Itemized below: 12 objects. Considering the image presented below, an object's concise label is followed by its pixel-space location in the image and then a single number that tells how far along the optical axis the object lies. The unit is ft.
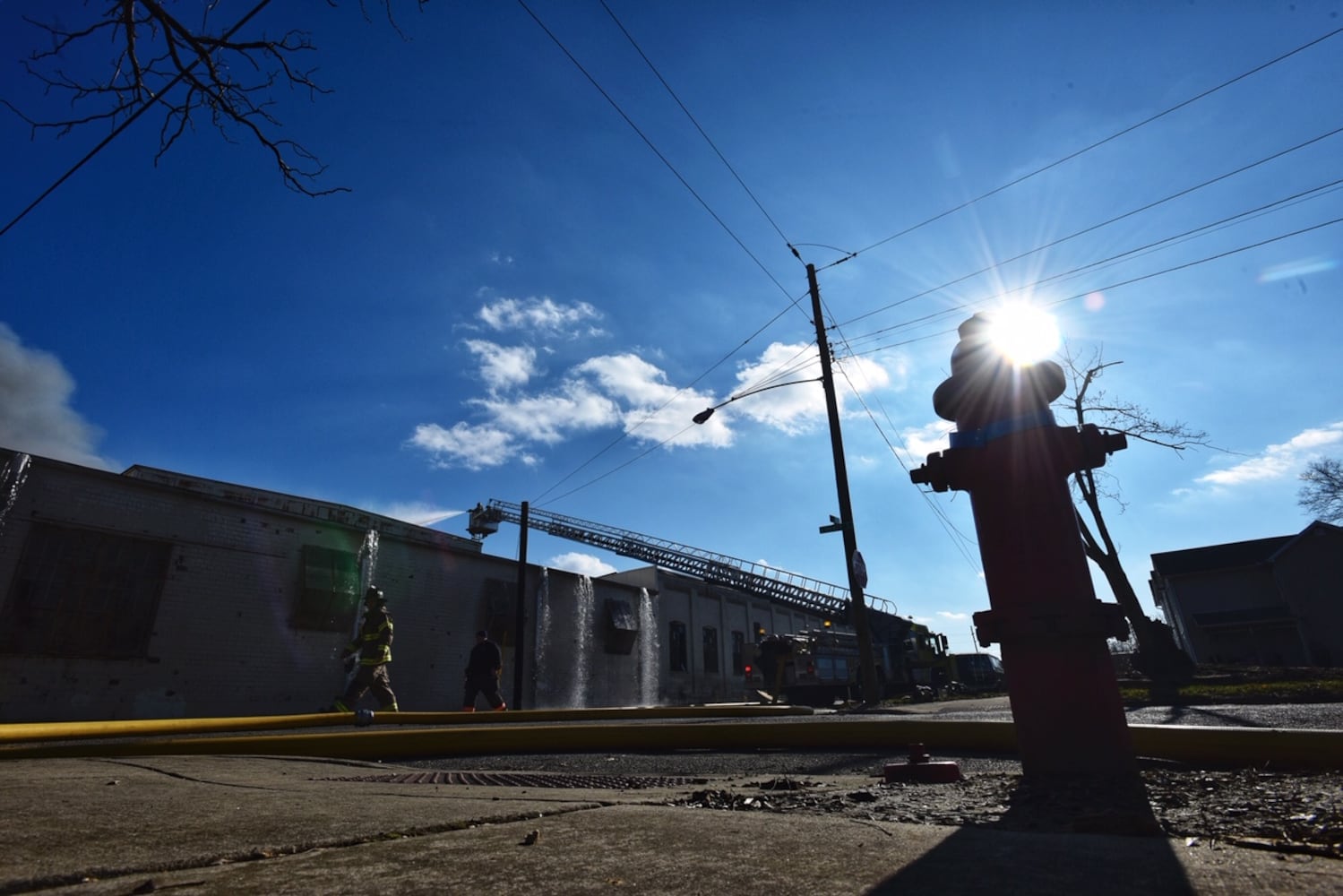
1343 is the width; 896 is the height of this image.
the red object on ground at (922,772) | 8.65
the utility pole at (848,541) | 38.68
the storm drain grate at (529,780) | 10.04
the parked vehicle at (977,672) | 92.96
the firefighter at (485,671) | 40.65
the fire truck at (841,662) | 63.77
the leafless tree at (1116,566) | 45.98
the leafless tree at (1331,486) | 98.48
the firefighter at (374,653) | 33.81
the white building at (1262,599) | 99.40
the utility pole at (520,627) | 61.16
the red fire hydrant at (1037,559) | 7.73
